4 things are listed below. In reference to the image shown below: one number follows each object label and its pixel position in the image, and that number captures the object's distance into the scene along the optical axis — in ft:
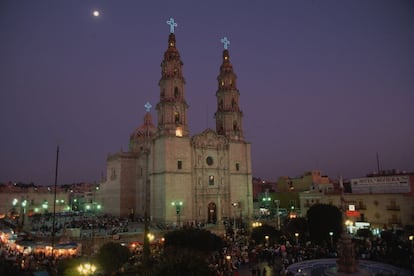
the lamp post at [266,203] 218.96
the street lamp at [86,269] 60.29
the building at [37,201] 241.35
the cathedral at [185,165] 142.82
